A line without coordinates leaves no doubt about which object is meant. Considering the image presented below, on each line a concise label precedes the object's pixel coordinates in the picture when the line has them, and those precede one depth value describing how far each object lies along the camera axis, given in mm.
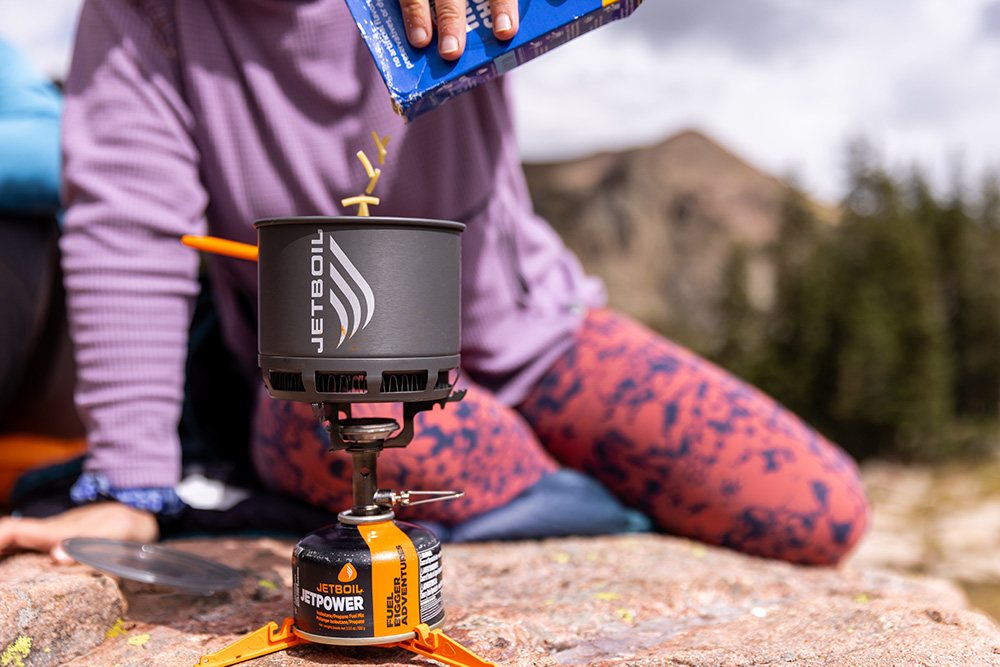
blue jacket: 1542
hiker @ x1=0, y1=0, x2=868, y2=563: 1229
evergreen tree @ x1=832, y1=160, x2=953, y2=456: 14094
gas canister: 771
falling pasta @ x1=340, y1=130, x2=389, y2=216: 792
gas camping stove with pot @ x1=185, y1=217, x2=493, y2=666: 732
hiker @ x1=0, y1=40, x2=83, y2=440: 1548
